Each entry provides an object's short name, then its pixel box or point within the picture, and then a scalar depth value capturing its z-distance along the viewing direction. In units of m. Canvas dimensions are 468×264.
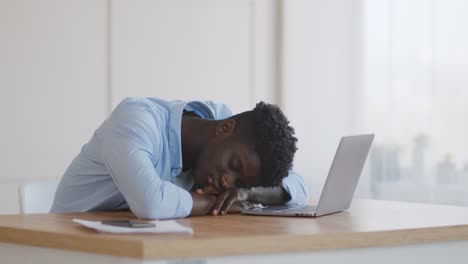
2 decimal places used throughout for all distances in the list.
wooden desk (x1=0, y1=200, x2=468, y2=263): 2.93
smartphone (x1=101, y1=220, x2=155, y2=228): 3.09
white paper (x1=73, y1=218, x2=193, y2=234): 3.02
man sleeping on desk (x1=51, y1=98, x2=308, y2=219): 3.49
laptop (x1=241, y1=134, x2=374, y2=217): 3.60
